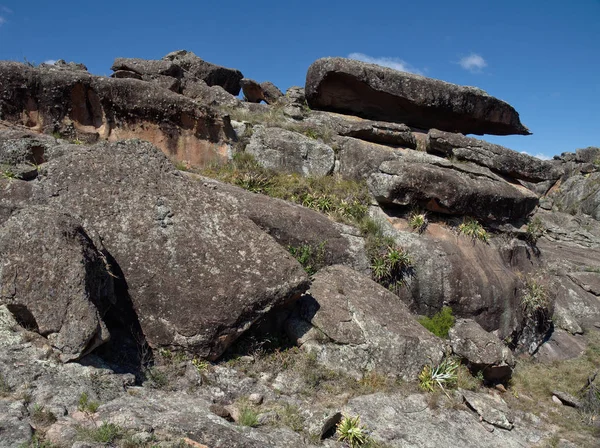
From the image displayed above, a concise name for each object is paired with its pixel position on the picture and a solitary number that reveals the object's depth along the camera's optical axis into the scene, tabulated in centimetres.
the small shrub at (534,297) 1274
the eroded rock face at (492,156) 1533
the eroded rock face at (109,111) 1174
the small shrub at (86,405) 529
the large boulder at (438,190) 1270
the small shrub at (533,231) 1466
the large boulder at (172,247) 743
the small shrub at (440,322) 1069
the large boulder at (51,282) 612
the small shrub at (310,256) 1010
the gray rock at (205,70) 2092
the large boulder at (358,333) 842
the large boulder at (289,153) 1363
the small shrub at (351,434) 655
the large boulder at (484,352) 962
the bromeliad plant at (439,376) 849
